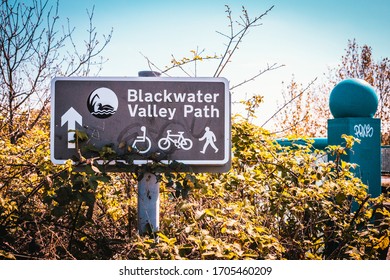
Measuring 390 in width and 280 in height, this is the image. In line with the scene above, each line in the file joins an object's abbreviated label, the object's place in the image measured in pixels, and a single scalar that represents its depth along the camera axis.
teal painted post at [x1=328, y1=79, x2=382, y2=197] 6.05
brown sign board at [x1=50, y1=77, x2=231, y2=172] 2.11
